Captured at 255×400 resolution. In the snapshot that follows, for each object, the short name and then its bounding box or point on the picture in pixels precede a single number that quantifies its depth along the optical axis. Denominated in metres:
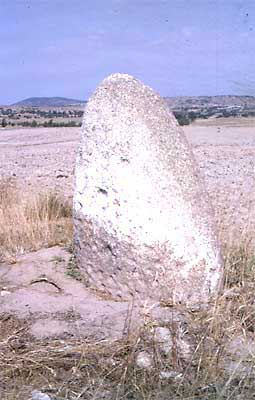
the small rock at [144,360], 3.91
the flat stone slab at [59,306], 4.53
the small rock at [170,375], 3.79
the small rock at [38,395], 3.62
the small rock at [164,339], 4.10
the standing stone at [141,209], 5.06
